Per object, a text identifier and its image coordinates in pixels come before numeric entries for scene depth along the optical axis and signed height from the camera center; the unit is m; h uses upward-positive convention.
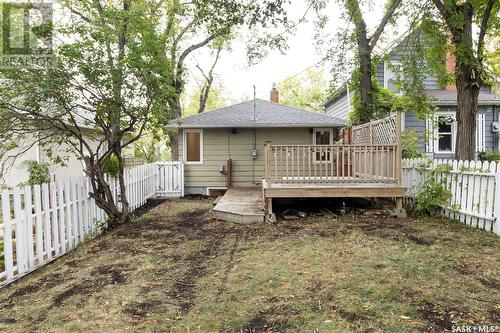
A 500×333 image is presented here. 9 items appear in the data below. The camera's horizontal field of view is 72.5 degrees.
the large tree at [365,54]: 10.06 +3.01
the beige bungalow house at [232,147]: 11.98 +0.32
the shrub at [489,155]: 12.79 -0.04
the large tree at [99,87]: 5.06 +1.13
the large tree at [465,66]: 7.18 +1.86
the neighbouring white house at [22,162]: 10.57 -0.17
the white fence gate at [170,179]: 11.61 -0.77
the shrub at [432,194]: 6.77 -0.82
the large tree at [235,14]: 8.01 +3.43
